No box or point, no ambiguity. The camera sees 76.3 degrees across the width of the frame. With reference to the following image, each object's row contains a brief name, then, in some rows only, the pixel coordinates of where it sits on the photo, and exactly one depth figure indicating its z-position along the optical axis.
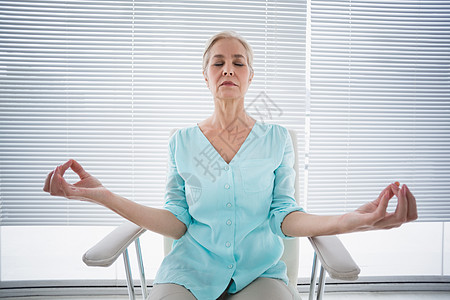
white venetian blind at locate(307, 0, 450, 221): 1.85
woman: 1.02
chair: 0.80
